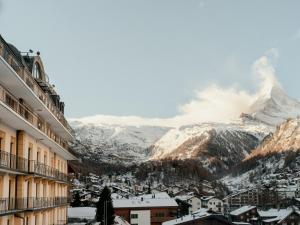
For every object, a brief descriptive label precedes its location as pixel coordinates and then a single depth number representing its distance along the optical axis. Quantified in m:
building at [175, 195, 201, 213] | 144.10
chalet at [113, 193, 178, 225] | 101.44
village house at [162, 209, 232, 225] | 76.78
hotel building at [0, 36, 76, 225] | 22.39
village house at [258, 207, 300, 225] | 110.06
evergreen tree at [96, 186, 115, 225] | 68.55
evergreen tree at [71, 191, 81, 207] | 109.25
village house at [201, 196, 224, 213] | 154.00
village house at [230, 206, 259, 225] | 122.50
